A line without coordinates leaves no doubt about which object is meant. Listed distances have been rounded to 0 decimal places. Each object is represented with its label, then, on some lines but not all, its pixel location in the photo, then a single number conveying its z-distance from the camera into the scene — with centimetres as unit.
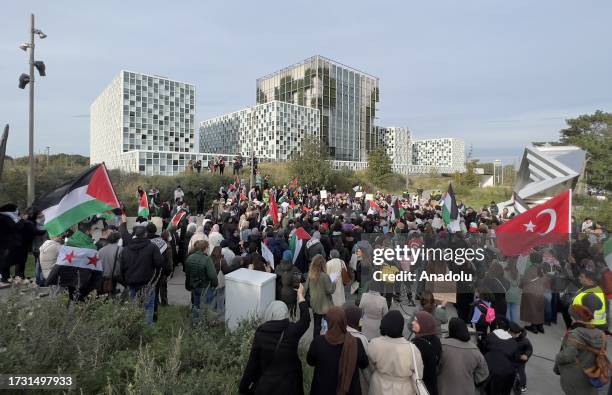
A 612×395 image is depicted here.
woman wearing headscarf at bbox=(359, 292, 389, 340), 534
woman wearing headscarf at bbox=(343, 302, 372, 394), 369
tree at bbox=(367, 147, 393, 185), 4409
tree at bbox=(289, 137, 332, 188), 3566
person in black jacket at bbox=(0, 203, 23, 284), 723
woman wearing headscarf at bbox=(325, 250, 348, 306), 684
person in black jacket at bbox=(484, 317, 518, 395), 425
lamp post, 1219
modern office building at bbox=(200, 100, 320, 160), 6831
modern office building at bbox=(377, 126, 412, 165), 12048
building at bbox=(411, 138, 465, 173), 16375
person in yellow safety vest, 449
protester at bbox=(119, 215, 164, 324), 609
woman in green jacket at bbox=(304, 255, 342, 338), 609
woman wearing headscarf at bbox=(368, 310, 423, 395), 342
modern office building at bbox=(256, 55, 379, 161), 7281
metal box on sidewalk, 600
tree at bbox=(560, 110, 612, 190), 2739
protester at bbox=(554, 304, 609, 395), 391
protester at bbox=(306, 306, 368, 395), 343
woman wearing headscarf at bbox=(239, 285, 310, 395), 338
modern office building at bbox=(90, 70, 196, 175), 6131
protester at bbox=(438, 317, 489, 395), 377
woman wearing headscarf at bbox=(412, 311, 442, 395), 362
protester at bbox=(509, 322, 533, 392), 462
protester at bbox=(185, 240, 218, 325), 646
